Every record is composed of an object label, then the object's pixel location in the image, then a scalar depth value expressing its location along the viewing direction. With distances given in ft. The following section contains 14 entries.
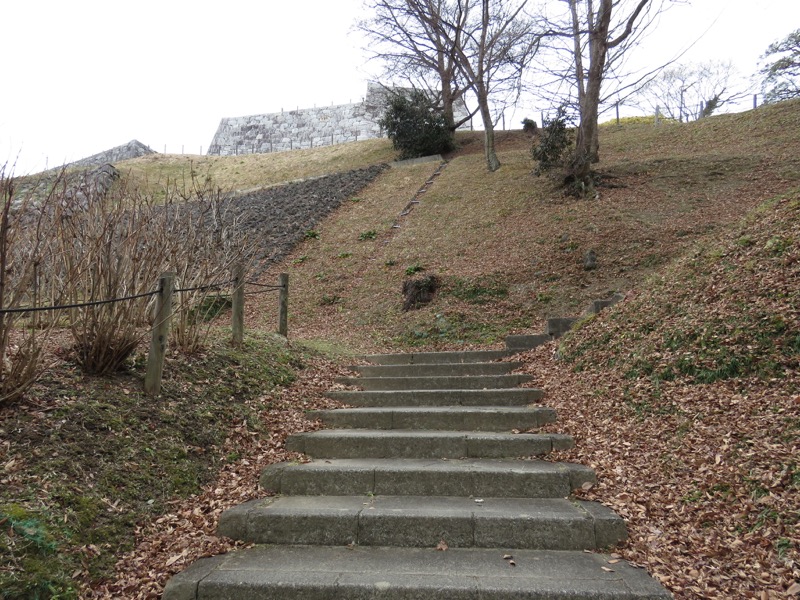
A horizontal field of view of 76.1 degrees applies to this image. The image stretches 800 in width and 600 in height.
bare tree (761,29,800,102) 69.31
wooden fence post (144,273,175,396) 13.85
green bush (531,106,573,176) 47.80
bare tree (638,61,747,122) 92.84
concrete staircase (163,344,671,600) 9.20
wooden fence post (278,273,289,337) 23.95
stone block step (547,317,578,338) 23.55
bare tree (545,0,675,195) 37.45
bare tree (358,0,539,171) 51.70
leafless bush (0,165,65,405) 10.90
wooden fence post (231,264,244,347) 19.49
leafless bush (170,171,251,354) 16.94
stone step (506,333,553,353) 23.88
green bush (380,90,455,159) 75.66
